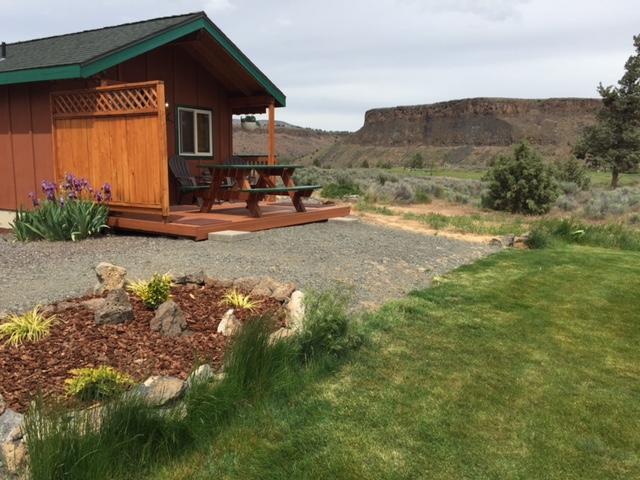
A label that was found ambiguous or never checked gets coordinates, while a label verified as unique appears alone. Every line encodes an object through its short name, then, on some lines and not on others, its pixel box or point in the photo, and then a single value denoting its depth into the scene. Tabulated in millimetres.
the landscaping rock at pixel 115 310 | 3537
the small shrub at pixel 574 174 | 23747
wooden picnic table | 8297
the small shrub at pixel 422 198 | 18292
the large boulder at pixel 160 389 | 2605
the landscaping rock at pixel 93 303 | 3791
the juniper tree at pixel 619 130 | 25484
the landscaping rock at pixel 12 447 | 2203
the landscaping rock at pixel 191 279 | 4629
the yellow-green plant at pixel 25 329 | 3215
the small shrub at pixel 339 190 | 17572
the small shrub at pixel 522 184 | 15336
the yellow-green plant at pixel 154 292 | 3840
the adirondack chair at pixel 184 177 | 9970
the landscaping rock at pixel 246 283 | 4567
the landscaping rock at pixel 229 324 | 3641
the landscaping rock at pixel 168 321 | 3547
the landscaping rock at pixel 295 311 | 3755
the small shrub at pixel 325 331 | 3594
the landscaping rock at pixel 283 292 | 4375
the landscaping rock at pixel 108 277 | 4195
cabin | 7398
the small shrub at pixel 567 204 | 16672
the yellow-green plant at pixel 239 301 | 4092
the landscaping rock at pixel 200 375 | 2846
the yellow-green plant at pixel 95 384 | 2611
